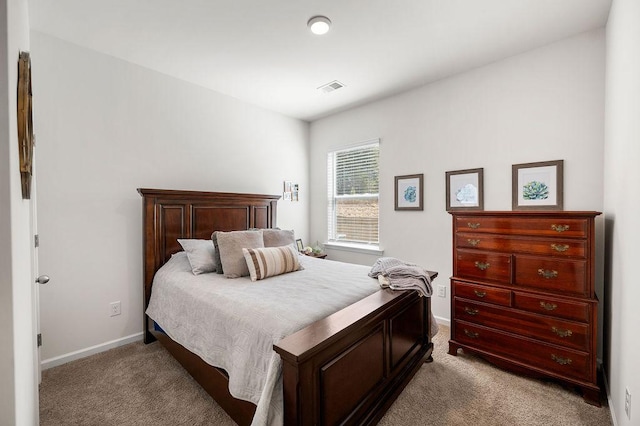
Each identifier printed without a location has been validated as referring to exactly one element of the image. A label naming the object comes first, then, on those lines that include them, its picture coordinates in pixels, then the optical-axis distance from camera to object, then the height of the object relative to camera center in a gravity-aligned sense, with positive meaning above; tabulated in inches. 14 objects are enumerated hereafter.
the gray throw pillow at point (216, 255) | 99.2 -16.7
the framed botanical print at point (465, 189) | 112.8 +7.3
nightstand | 153.5 -25.4
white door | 68.5 -12.9
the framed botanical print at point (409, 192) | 129.6 +7.1
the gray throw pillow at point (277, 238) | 116.3 -12.3
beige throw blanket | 82.1 -20.7
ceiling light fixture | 83.4 +54.3
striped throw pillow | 91.8 -17.8
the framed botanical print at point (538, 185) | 96.1 +7.5
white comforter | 56.1 -24.7
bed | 49.8 -31.2
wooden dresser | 76.2 -25.1
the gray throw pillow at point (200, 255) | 98.2 -16.4
